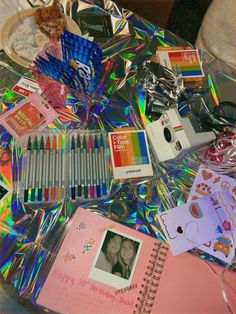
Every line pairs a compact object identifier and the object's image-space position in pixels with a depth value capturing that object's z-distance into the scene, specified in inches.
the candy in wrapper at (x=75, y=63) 29.4
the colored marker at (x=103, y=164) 30.5
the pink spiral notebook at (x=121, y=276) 27.0
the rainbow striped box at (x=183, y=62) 36.2
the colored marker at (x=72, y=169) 30.0
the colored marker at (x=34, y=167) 29.4
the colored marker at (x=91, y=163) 30.2
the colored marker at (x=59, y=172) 29.8
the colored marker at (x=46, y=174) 29.5
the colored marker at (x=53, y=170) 29.7
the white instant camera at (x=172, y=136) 30.2
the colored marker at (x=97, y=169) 30.3
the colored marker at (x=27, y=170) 29.3
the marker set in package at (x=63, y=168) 29.7
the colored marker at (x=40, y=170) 29.5
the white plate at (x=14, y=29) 34.6
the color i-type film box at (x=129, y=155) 31.4
